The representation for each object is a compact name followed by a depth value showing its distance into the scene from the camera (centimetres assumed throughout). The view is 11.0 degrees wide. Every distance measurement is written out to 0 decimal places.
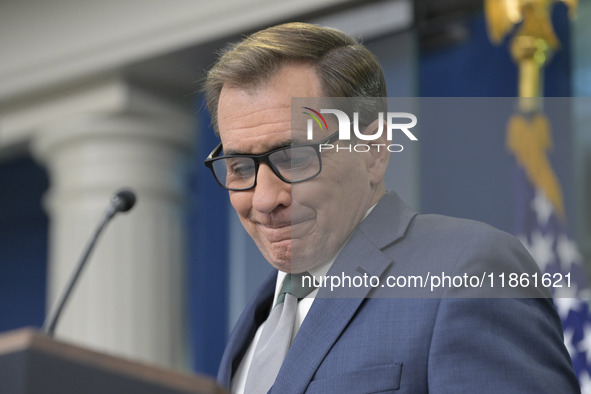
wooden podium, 241
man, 264
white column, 669
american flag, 384
